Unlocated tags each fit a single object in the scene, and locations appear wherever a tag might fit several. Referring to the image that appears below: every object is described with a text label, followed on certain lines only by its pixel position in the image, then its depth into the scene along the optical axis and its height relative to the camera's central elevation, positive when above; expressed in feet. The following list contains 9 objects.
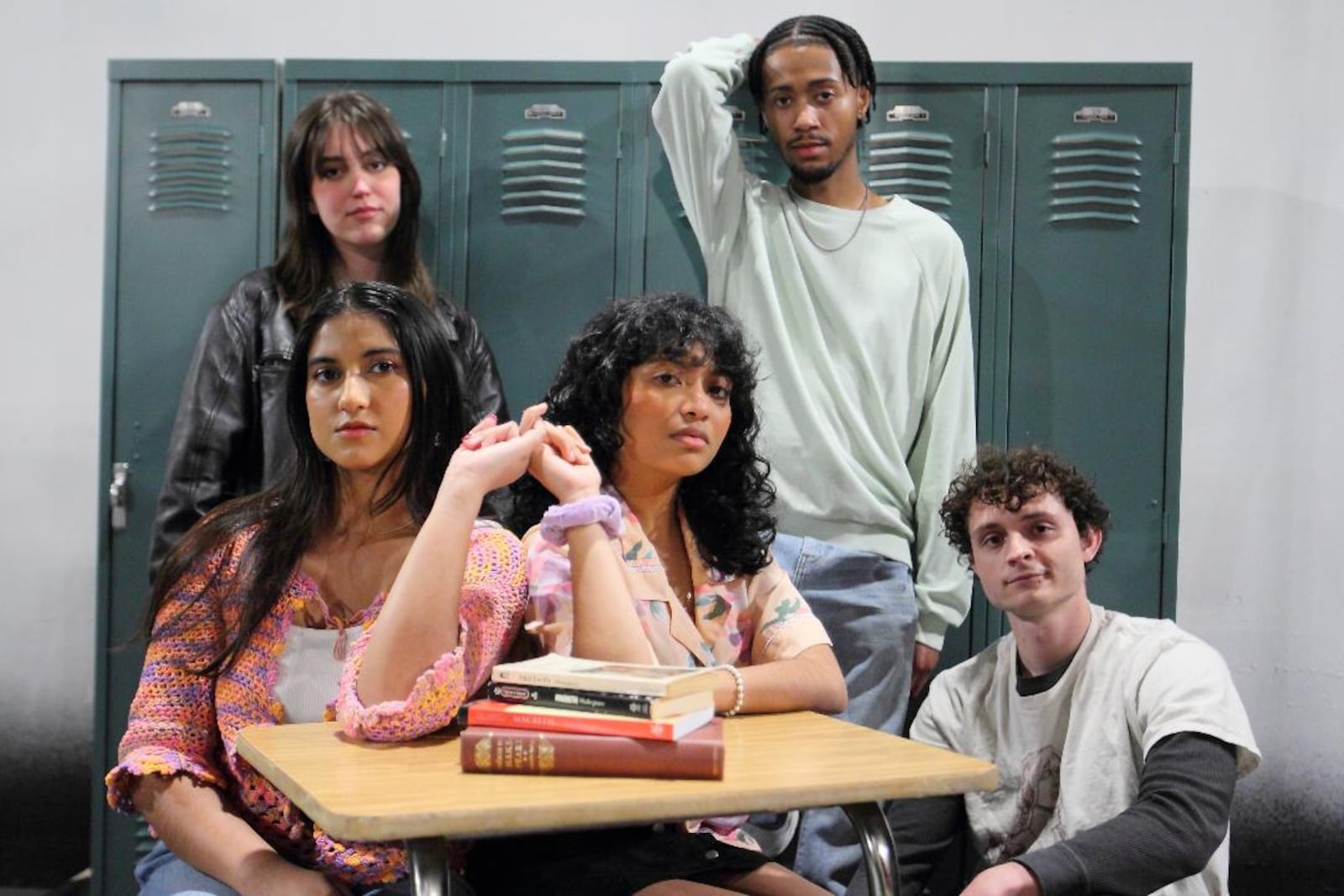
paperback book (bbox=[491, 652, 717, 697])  5.10 -0.94
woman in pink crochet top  5.76 -0.83
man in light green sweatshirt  9.56 +0.82
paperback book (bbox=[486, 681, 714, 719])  5.07 -1.02
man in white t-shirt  6.75 -1.52
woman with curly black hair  6.19 -0.50
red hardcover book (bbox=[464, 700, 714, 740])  5.02 -1.08
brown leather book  4.97 -1.18
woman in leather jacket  9.59 +0.68
